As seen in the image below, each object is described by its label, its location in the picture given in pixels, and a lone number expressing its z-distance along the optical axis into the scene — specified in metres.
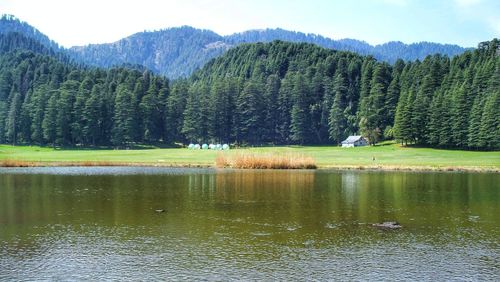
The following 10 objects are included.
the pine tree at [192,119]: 160.88
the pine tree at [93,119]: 149.75
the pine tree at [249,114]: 167.12
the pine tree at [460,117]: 118.75
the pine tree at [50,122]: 146.50
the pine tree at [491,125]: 111.44
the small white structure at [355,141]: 145.25
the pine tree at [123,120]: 151.50
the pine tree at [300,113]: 162.50
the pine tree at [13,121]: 159.00
